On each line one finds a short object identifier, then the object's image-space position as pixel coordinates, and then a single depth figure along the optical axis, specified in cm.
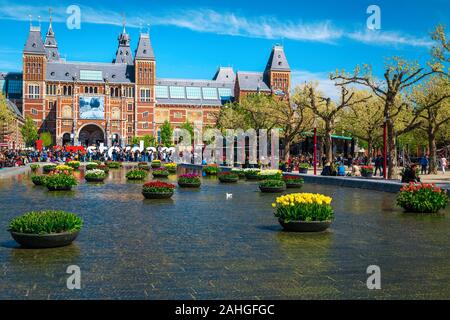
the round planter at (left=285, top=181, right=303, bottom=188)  2457
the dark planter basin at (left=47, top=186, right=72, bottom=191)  2149
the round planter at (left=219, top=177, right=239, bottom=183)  2828
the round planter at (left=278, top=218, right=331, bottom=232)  1066
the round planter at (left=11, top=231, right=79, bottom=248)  873
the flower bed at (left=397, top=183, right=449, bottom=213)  1432
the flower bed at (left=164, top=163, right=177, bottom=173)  4176
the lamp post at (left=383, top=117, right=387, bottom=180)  2739
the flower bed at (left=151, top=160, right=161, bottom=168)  4724
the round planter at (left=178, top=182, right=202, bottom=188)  2375
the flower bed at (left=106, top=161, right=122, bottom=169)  4477
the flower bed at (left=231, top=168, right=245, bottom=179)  3399
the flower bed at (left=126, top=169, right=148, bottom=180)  2869
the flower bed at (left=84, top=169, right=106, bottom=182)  2702
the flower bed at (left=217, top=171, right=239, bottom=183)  2823
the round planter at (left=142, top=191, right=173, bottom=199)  1792
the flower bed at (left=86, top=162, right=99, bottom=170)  3694
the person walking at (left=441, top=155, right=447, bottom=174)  3603
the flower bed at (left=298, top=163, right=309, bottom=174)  3734
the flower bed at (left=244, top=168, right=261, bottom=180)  3068
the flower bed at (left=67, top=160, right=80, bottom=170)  4221
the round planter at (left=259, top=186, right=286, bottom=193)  2159
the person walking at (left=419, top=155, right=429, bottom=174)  3691
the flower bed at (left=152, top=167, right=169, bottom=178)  3198
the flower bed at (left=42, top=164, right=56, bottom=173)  3639
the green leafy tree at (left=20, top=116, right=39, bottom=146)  9776
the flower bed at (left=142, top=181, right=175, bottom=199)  1788
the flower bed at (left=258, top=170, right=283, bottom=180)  2720
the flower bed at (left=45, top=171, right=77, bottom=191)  2123
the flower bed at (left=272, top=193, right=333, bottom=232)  1070
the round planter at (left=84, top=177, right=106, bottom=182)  2710
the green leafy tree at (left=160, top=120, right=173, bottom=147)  10096
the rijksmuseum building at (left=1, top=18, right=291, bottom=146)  10838
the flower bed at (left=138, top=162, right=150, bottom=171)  4506
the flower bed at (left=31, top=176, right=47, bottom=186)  2378
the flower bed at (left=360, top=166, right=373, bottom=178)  3153
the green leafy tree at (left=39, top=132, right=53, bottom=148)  10279
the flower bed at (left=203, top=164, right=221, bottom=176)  3625
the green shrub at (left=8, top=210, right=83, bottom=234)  877
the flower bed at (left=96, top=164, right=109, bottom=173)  3528
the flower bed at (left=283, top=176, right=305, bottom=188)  2455
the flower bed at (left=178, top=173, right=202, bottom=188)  2369
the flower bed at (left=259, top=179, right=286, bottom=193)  2159
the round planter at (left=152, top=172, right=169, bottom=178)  3203
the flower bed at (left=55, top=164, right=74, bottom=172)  2892
